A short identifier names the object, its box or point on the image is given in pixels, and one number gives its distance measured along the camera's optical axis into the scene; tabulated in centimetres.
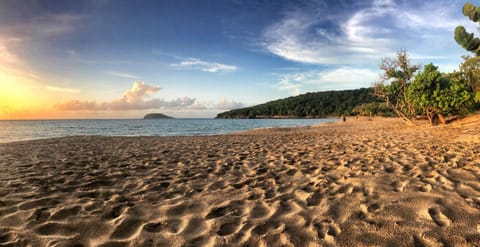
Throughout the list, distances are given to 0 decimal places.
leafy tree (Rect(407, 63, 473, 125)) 1653
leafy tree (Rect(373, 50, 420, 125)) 1848
